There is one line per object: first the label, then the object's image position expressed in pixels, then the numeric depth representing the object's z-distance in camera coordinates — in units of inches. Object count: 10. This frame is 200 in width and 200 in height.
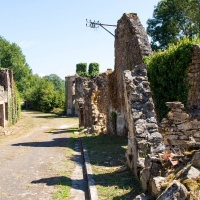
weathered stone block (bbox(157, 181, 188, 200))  160.6
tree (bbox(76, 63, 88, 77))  1918.7
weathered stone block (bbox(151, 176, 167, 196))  191.3
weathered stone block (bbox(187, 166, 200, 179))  174.6
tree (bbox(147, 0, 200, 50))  1282.4
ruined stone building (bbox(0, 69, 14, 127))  1045.2
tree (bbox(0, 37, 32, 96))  2242.9
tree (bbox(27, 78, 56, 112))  1927.9
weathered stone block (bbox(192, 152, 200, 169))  185.5
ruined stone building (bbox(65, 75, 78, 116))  1797.5
